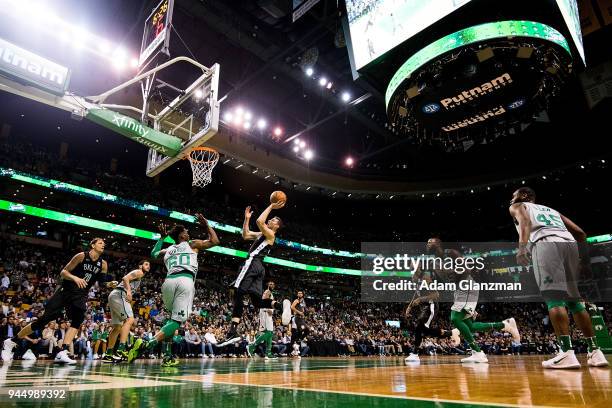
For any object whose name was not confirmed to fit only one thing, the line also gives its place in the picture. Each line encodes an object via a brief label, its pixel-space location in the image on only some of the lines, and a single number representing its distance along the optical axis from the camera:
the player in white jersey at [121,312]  6.29
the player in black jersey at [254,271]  5.23
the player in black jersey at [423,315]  6.88
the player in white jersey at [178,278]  4.50
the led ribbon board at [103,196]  18.89
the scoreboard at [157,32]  7.61
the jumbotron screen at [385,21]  7.88
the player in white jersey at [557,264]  3.53
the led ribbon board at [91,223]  19.48
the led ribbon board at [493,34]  7.62
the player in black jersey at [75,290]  5.30
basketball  4.89
